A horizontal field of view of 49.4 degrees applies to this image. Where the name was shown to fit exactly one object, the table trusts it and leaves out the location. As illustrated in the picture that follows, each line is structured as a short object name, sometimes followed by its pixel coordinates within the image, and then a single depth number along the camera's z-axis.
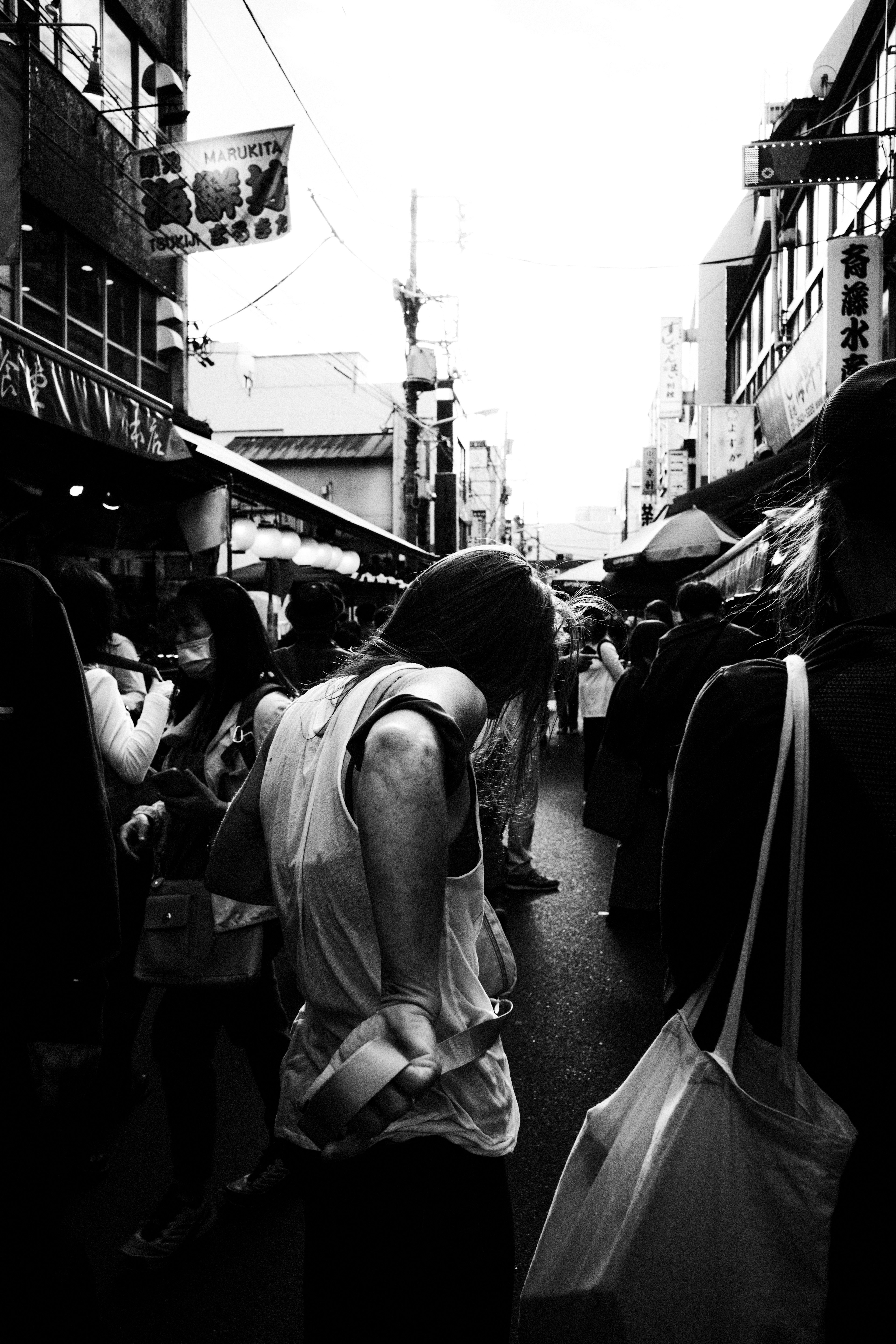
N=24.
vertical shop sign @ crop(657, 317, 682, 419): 36.34
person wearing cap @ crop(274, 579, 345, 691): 4.27
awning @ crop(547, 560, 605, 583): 20.17
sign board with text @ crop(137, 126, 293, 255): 10.44
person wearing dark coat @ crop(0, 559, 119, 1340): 1.64
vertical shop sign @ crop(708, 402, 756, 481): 18.88
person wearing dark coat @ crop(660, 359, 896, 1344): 1.12
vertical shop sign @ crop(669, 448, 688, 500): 32.12
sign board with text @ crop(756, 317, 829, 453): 10.79
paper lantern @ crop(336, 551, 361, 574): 16.70
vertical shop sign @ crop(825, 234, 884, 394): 9.87
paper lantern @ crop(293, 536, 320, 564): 14.68
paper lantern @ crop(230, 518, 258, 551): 12.63
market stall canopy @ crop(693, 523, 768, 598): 6.32
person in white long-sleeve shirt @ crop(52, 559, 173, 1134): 3.25
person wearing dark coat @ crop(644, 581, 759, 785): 5.00
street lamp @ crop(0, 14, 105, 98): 11.55
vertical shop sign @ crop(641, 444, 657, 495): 48.12
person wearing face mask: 2.79
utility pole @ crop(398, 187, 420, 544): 29.09
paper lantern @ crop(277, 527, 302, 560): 13.64
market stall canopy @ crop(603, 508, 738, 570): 10.08
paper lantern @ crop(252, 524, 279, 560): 13.01
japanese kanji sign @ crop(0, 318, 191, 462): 5.71
